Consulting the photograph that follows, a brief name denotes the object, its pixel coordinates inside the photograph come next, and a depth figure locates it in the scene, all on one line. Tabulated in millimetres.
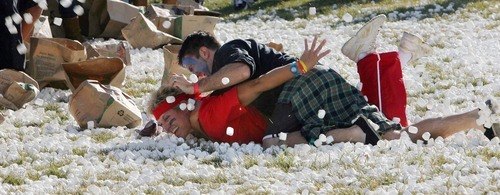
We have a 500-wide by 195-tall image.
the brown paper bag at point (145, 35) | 20354
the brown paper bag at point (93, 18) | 22278
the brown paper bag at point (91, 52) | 17417
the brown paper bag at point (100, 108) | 13873
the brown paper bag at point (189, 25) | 20672
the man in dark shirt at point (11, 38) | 16390
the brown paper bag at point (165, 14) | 21019
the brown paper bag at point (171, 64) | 15855
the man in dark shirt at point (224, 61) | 12000
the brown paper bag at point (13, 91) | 15045
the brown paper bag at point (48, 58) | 16506
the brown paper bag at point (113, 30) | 21844
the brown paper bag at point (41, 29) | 18010
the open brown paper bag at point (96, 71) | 15942
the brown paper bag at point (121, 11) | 21653
